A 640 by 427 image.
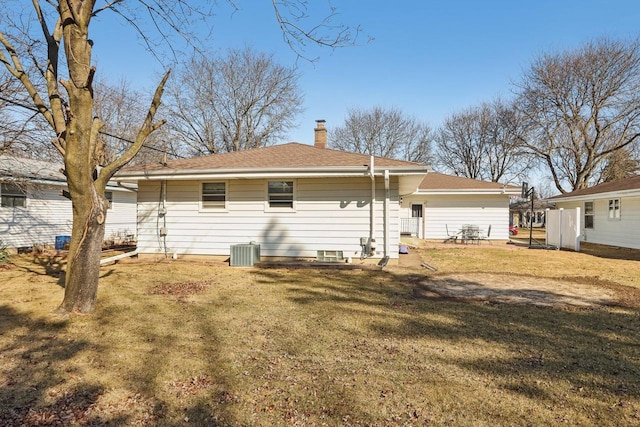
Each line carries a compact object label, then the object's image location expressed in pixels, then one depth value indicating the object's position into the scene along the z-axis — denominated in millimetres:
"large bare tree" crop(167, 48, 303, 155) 28453
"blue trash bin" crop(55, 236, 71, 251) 14648
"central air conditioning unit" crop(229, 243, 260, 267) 9953
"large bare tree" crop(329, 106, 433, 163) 35812
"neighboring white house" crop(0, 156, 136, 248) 12586
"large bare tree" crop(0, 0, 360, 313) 5027
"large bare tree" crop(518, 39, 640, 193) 23613
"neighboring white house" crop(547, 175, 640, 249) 14984
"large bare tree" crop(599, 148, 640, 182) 29766
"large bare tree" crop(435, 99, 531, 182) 34094
